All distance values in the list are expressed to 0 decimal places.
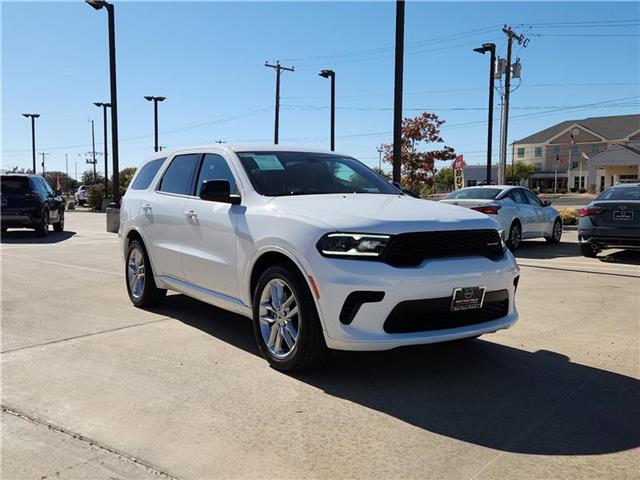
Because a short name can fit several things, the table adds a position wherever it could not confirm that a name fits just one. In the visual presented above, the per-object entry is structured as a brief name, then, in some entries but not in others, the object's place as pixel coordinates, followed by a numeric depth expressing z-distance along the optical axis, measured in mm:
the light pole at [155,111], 38938
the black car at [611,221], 10414
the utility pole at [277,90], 35000
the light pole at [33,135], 47125
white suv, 3959
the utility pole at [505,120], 30608
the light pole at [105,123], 40250
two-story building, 75000
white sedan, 12195
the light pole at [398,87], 12234
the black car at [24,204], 15031
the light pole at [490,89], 23916
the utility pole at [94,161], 67375
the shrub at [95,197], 36938
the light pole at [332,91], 27578
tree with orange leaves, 40281
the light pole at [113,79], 18906
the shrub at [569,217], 20844
